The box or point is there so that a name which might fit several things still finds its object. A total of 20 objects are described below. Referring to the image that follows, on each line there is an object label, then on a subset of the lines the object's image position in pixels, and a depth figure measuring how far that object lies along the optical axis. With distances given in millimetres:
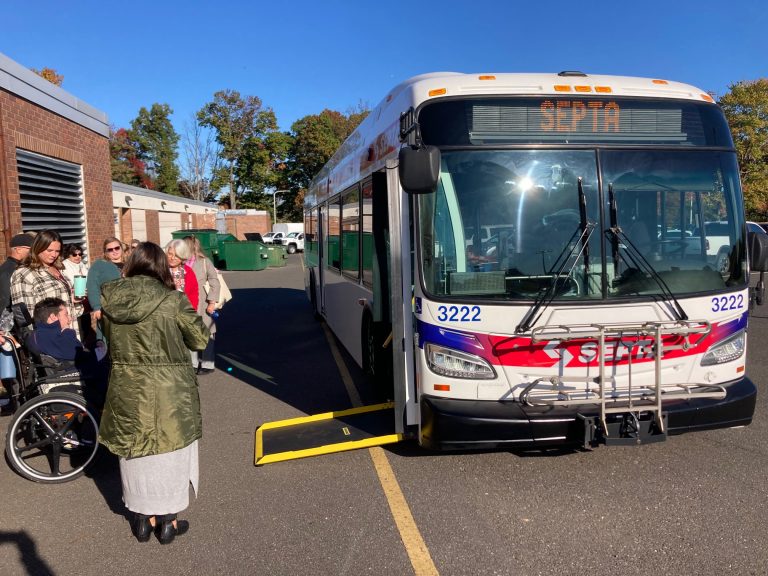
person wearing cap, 5752
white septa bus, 4039
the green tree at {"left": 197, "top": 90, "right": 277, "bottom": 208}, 62406
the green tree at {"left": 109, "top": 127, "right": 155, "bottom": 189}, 65500
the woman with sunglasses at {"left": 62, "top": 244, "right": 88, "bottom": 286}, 7812
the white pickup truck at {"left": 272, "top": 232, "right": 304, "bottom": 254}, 48469
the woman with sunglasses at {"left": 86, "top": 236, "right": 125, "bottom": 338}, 7109
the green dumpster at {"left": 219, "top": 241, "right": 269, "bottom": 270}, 28688
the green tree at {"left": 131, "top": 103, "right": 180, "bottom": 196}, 68000
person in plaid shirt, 5566
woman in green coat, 3559
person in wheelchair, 4801
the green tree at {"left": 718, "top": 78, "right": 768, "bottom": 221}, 32219
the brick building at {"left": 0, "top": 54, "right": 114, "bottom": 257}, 8719
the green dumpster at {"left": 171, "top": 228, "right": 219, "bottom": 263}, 30594
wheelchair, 4551
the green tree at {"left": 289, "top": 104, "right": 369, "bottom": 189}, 66188
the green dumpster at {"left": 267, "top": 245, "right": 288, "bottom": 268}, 30745
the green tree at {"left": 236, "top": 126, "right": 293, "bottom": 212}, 64438
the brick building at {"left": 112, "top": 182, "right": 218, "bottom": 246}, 24453
